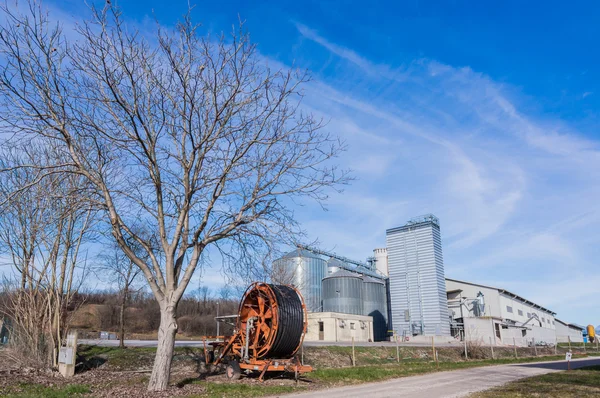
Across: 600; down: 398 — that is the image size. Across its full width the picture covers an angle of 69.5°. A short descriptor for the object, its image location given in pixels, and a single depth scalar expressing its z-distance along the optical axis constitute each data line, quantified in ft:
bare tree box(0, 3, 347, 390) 33.91
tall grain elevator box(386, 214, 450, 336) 163.74
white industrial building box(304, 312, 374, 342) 142.31
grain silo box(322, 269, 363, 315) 173.37
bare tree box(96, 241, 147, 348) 64.28
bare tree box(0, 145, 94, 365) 42.14
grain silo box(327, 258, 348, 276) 201.24
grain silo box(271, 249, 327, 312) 158.55
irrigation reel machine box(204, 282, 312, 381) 45.88
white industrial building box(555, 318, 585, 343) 309.42
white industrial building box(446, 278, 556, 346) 164.76
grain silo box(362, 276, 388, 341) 182.08
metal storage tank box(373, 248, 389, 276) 225.25
